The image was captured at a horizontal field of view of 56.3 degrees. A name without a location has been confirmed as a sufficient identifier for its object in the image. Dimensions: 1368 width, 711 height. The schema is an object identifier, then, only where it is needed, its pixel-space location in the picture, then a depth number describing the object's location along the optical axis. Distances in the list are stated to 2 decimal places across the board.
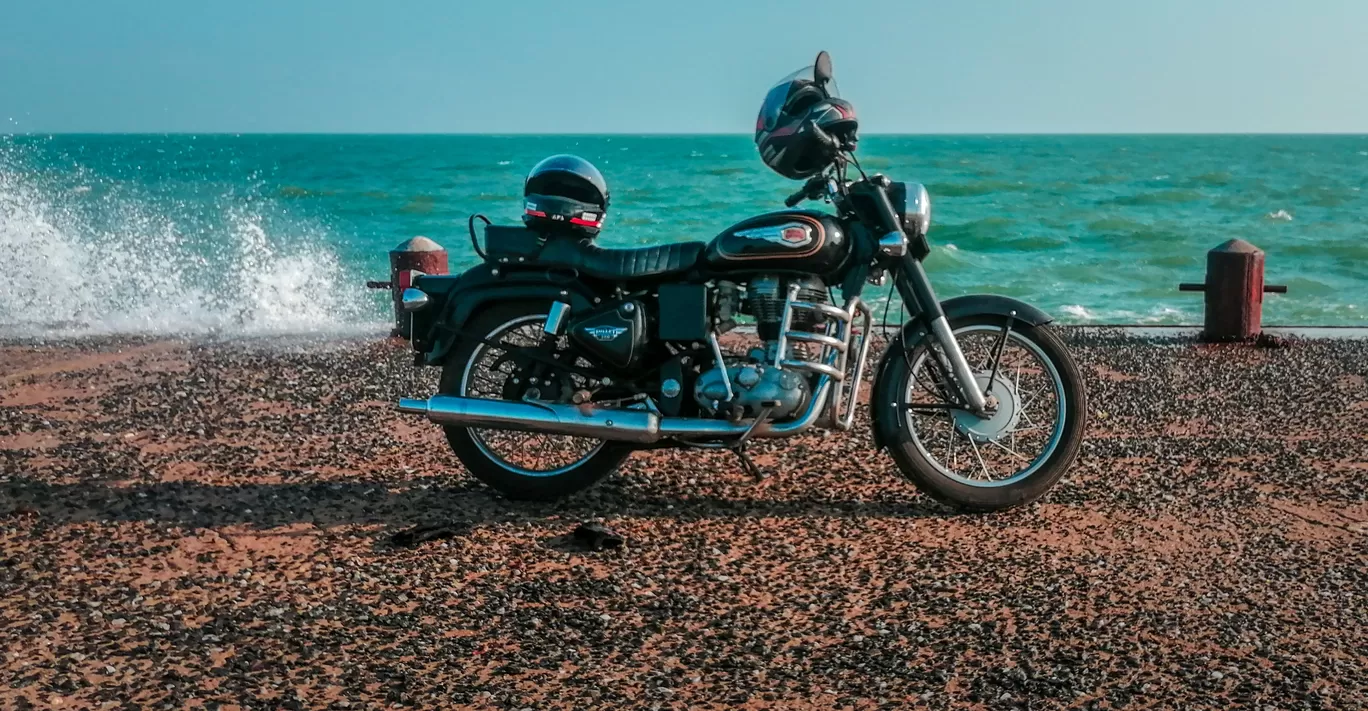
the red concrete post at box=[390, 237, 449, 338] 10.66
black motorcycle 5.19
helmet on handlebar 5.24
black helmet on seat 5.36
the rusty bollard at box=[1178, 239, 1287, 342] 10.49
